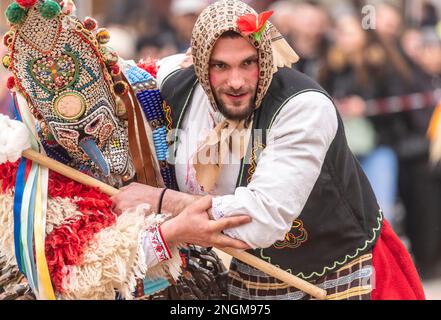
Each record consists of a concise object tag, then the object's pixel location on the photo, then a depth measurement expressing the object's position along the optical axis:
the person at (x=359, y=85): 13.10
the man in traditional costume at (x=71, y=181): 7.25
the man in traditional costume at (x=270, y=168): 7.38
